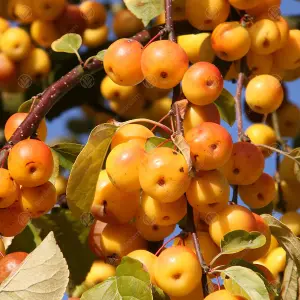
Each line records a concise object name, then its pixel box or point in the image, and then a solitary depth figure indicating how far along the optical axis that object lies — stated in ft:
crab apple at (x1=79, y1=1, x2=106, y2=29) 2.62
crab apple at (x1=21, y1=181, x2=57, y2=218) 1.65
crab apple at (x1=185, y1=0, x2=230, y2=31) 2.01
